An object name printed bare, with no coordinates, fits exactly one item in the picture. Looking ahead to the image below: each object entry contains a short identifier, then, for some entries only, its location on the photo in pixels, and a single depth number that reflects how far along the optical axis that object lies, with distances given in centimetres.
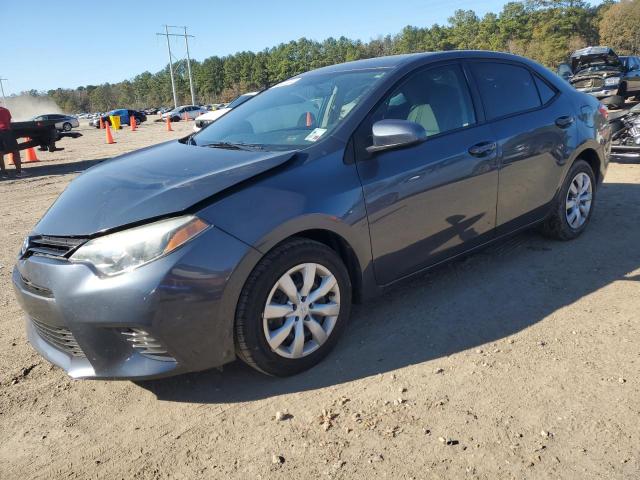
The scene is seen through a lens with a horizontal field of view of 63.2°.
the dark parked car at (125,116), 4669
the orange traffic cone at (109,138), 2106
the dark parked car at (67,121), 3606
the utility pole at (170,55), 7346
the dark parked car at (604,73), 1258
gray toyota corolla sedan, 243
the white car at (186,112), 4857
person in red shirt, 1212
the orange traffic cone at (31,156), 1530
